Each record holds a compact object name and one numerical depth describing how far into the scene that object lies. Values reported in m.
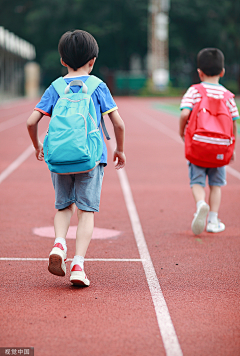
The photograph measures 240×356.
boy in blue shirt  3.98
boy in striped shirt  5.60
